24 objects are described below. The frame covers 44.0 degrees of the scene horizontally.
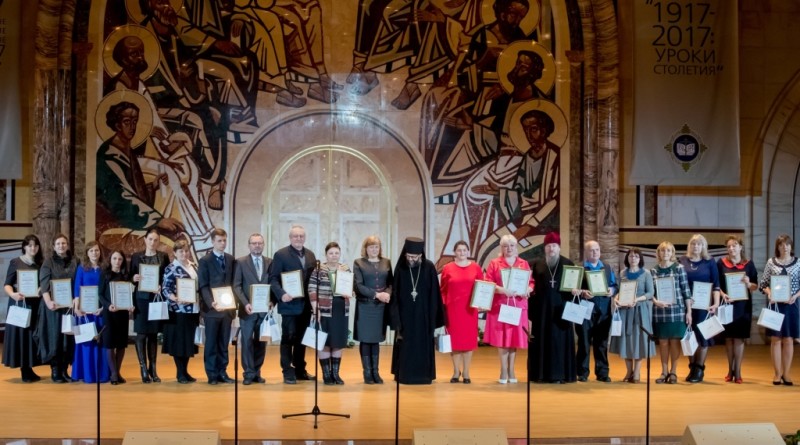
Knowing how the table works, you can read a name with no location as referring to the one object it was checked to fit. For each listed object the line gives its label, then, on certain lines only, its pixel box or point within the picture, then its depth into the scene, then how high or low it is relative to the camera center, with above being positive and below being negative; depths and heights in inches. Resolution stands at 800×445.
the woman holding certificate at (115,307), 396.8 -34.4
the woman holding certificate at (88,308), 398.9 -35.1
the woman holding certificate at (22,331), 403.9 -45.1
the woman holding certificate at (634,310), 406.6 -34.9
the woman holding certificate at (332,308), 395.9 -34.1
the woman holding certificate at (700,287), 412.5 -25.3
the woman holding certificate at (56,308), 399.5 -35.5
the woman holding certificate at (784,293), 408.2 -27.2
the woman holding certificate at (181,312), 396.5 -36.2
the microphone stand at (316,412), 320.7 -61.6
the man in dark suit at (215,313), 398.9 -36.4
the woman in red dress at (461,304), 409.4 -33.0
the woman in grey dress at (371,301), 399.9 -31.3
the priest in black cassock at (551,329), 407.8 -42.9
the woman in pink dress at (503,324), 405.7 -39.0
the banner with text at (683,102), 538.0 +67.9
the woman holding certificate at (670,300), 410.0 -30.6
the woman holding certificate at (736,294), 415.2 -28.3
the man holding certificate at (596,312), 409.4 -36.7
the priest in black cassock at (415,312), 398.6 -35.6
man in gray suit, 398.3 -32.2
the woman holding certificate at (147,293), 397.4 -28.9
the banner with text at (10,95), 519.2 +66.5
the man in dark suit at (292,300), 398.9 -31.0
